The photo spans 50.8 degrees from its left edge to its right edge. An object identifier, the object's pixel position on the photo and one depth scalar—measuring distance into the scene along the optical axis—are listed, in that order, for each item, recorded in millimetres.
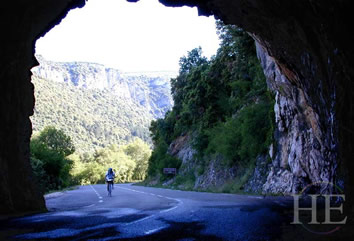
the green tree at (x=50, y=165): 35131
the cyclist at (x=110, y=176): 23455
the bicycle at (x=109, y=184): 21358
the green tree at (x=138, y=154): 109562
